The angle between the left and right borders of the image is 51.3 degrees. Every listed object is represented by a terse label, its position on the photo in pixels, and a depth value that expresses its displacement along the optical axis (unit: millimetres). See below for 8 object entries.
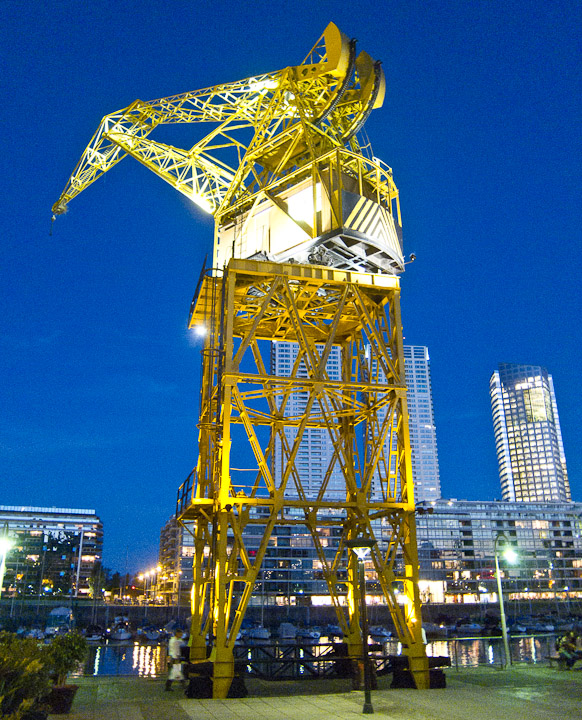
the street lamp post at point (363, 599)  15164
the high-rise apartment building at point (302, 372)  192250
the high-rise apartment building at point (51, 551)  154375
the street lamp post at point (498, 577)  24380
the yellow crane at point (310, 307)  21062
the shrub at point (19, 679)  8734
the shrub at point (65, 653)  14578
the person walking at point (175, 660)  19641
